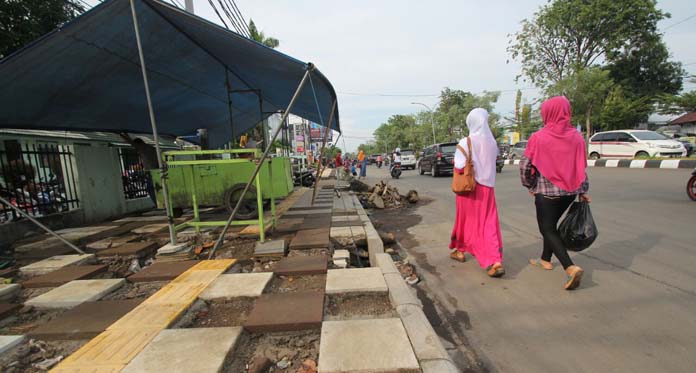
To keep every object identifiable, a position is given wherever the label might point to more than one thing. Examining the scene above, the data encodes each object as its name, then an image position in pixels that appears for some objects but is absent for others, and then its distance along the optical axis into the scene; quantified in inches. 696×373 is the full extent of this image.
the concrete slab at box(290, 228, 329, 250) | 142.2
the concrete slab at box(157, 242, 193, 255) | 135.6
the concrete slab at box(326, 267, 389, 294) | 95.7
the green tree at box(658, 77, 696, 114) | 737.6
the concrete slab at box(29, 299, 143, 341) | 78.7
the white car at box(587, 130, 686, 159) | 504.1
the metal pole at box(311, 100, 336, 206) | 220.4
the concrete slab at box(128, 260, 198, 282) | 114.2
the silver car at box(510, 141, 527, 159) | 846.6
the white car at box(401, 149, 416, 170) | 872.9
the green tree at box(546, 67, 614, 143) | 725.9
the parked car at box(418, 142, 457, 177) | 520.3
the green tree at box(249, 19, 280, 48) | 664.4
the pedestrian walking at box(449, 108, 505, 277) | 117.6
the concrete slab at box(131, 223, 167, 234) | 191.2
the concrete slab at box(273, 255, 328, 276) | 114.0
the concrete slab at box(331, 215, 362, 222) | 201.4
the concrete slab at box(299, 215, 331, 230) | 180.9
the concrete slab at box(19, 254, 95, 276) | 129.0
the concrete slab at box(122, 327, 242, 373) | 62.0
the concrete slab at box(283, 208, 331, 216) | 227.0
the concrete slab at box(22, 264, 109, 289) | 114.6
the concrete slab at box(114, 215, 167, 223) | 232.5
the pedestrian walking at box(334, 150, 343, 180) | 517.5
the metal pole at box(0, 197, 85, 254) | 132.5
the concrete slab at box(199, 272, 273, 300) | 96.0
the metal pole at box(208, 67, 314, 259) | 123.4
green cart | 195.9
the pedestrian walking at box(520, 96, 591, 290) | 102.8
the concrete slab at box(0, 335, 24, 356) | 73.1
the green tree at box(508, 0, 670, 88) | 879.7
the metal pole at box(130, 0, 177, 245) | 120.0
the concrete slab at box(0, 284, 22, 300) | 105.3
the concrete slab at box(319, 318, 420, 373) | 60.2
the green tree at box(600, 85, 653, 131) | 941.2
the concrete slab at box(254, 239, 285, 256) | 132.8
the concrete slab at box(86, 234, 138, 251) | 162.1
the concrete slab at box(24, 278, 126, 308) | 97.3
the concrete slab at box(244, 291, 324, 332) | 77.7
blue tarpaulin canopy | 123.5
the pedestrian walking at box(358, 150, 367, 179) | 581.6
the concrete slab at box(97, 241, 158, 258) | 146.5
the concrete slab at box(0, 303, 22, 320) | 93.0
